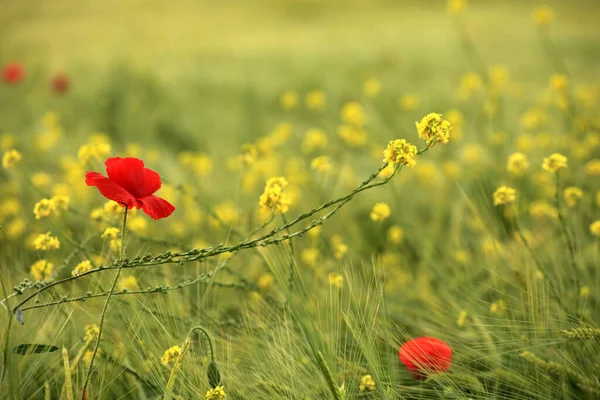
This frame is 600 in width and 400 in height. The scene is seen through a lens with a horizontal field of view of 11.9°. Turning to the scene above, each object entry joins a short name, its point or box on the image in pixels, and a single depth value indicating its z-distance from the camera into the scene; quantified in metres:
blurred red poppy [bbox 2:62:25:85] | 4.13
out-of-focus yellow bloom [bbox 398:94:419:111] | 4.56
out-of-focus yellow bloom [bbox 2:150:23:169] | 2.50
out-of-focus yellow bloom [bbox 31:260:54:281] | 2.36
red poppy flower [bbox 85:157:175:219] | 2.24
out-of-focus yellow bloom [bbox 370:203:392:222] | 2.48
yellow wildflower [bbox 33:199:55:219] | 2.37
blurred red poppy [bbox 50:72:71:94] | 4.54
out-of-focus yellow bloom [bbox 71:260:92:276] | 2.32
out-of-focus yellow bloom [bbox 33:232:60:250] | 2.35
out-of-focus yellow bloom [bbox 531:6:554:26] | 3.67
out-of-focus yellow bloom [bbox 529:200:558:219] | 2.83
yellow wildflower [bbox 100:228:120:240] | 2.36
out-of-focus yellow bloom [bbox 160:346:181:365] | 2.25
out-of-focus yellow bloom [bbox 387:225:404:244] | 2.79
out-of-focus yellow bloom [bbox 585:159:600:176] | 2.94
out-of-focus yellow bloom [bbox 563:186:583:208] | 2.49
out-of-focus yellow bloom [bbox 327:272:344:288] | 2.28
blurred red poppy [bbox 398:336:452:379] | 2.27
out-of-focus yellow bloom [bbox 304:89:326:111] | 4.18
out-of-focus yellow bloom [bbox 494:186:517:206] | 2.41
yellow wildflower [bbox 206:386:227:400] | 2.21
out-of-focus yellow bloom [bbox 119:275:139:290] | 2.33
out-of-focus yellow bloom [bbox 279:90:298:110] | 5.76
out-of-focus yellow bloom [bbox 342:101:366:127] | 3.42
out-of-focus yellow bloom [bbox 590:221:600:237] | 2.42
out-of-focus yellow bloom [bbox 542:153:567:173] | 2.39
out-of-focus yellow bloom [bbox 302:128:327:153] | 3.31
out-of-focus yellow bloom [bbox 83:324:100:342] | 2.27
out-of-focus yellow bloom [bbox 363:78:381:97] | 4.90
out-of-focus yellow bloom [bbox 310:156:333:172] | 2.53
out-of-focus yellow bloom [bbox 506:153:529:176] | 2.49
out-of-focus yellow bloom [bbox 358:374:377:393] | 2.26
